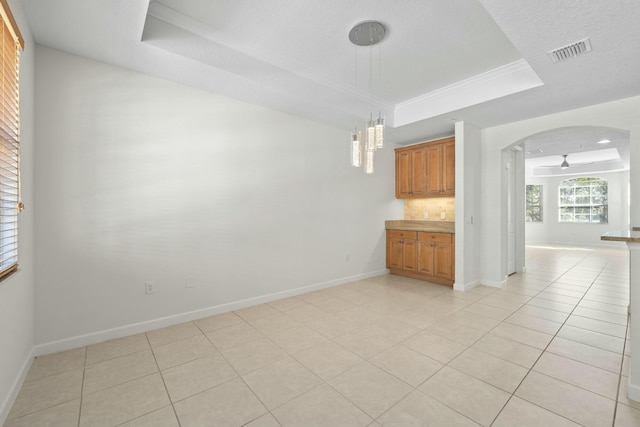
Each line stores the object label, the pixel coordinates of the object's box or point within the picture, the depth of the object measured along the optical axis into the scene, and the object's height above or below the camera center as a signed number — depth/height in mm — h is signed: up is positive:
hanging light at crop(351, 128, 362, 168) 2809 +611
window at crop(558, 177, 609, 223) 9695 +389
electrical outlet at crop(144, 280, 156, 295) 2885 -752
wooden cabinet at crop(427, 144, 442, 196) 4879 +738
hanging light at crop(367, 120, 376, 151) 2721 +717
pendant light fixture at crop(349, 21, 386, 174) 2555 +858
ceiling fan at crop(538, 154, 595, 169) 8494 +1600
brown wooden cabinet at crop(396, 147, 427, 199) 5113 +739
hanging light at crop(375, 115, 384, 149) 2645 +747
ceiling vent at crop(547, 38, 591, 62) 2358 +1397
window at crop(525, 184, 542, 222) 10945 +323
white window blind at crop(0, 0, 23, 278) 1630 +449
